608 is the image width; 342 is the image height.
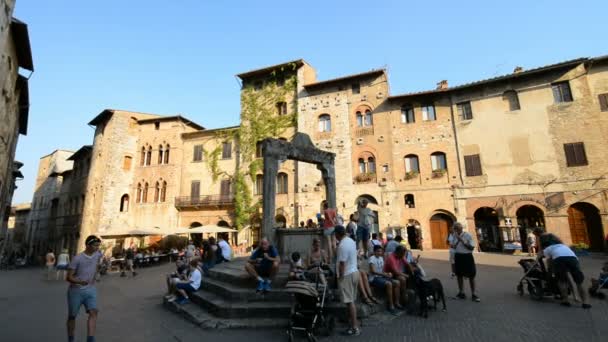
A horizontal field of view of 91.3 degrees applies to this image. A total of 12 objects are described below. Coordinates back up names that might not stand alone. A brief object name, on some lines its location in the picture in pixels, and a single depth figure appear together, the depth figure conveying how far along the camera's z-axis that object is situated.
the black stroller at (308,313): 4.90
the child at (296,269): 6.17
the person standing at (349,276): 5.15
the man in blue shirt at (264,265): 6.62
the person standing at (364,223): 9.77
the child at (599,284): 7.00
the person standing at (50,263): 15.72
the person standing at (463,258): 7.16
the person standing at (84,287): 4.64
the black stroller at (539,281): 6.85
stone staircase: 5.84
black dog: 6.06
